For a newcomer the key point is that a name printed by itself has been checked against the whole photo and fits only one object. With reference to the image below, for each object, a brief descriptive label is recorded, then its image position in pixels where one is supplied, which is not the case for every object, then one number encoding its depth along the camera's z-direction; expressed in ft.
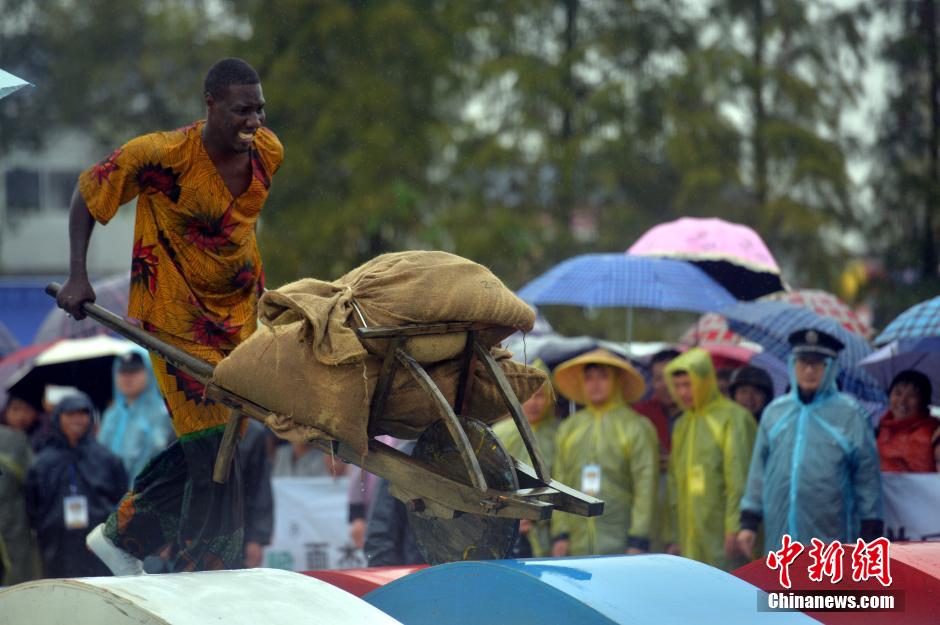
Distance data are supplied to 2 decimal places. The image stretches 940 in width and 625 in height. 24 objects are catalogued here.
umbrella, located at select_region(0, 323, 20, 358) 91.09
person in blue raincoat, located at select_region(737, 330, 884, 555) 51.78
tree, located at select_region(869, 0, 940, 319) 95.76
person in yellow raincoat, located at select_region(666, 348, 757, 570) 57.26
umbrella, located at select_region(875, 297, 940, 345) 54.54
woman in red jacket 56.85
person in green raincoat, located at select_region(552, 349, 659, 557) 58.18
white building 272.51
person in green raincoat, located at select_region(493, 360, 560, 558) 59.88
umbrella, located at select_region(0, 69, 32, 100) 33.19
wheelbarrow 31.07
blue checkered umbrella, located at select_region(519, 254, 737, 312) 65.72
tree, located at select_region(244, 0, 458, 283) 114.83
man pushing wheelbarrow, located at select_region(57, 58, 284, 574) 34.63
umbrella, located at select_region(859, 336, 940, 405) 63.82
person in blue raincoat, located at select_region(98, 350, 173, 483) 67.56
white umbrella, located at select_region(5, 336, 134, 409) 73.15
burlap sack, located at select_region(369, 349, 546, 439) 32.42
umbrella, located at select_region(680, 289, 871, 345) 71.77
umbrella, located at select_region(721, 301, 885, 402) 65.77
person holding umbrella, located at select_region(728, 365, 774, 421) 64.41
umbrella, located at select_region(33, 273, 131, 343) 77.92
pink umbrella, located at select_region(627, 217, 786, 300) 69.46
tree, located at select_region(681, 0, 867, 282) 116.16
